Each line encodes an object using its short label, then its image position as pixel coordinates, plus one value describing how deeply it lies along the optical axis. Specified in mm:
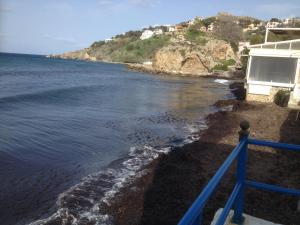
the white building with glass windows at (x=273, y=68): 24672
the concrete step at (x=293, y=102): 21952
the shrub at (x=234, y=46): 86700
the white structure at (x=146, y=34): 152350
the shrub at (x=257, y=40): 52016
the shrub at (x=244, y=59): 55612
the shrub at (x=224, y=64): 77750
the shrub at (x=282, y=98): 23269
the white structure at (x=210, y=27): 108475
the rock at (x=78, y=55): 167150
